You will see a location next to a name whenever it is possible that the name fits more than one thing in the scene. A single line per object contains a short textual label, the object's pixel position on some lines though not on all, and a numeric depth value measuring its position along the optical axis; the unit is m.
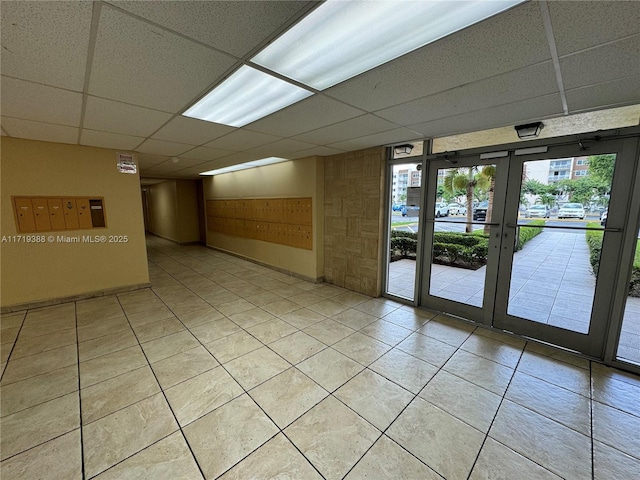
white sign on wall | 4.20
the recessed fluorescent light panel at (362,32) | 1.19
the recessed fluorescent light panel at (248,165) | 5.14
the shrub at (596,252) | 2.55
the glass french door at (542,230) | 2.43
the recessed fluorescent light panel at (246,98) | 1.88
